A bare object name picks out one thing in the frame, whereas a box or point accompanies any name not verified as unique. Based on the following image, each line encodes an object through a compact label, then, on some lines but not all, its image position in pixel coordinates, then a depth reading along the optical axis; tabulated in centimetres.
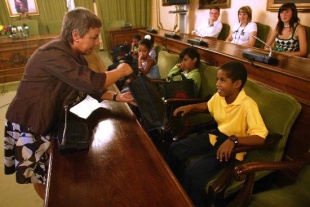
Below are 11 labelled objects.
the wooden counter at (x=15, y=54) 418
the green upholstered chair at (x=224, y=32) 387
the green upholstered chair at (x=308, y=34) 254
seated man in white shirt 377
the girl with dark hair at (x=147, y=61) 269
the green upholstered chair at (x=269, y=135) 119
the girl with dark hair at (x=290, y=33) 249
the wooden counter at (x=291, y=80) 134
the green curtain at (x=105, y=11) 596
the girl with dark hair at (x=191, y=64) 204
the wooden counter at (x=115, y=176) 82
